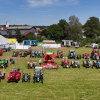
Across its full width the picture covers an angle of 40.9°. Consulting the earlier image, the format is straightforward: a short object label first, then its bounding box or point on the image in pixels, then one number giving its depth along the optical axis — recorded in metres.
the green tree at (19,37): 56.63
